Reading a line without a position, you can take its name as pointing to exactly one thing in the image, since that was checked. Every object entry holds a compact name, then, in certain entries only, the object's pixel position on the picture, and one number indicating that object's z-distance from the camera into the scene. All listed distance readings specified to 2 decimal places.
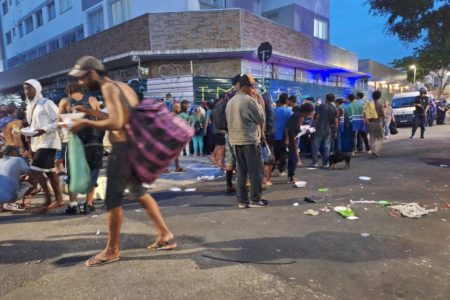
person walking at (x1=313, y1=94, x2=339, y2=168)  8.98
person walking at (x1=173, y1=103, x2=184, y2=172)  8.95
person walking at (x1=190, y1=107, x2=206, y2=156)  11.62
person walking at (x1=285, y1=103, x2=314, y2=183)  7.27
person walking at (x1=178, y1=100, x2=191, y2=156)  10.46
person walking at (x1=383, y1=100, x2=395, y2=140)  13.83
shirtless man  3.28
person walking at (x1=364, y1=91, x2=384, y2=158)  10.14
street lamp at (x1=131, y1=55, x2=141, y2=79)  15.12
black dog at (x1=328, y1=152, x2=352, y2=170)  8.64
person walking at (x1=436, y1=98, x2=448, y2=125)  23.17
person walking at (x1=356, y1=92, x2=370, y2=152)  10.92
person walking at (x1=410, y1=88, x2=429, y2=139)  13.49
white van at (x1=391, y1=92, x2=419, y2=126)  20.72
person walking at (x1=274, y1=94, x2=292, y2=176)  7.67
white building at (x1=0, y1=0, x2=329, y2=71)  17.62
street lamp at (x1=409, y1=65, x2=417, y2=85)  40.74
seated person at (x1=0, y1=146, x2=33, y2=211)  5.29
